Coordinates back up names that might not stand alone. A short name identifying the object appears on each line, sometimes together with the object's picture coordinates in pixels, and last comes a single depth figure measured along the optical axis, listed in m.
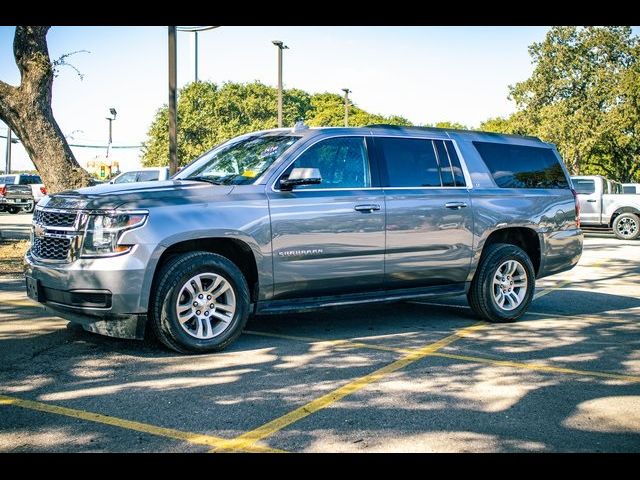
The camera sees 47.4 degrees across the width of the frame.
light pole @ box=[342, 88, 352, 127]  45.55
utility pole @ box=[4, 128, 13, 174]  51.98
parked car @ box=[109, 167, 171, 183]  22.42
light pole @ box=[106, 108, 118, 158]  42.40
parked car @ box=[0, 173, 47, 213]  31.06
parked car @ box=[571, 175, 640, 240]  21.73
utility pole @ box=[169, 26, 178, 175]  14.25
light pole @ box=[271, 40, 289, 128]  27.15
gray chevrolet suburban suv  5.97
